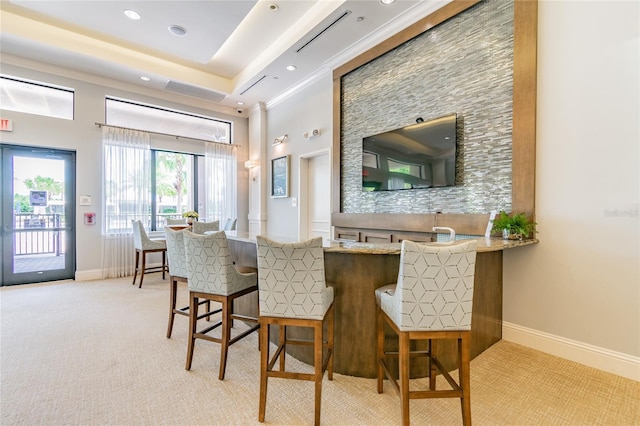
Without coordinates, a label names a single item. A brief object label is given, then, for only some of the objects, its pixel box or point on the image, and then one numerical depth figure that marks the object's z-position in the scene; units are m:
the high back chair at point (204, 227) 3.70
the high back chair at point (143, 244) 4.60
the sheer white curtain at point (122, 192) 5.12
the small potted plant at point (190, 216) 4.73
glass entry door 4.48
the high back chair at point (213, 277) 2.12
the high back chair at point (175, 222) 5.32
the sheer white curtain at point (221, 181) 6.24
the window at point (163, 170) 5.22
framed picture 5.64
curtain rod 5.04
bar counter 2.07
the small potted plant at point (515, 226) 2.36
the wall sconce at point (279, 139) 5.72
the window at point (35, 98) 4.47
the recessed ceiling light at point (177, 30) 4.04
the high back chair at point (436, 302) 1.53
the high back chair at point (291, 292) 1.66
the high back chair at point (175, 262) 2.57
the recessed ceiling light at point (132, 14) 3.73
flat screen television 3.01
